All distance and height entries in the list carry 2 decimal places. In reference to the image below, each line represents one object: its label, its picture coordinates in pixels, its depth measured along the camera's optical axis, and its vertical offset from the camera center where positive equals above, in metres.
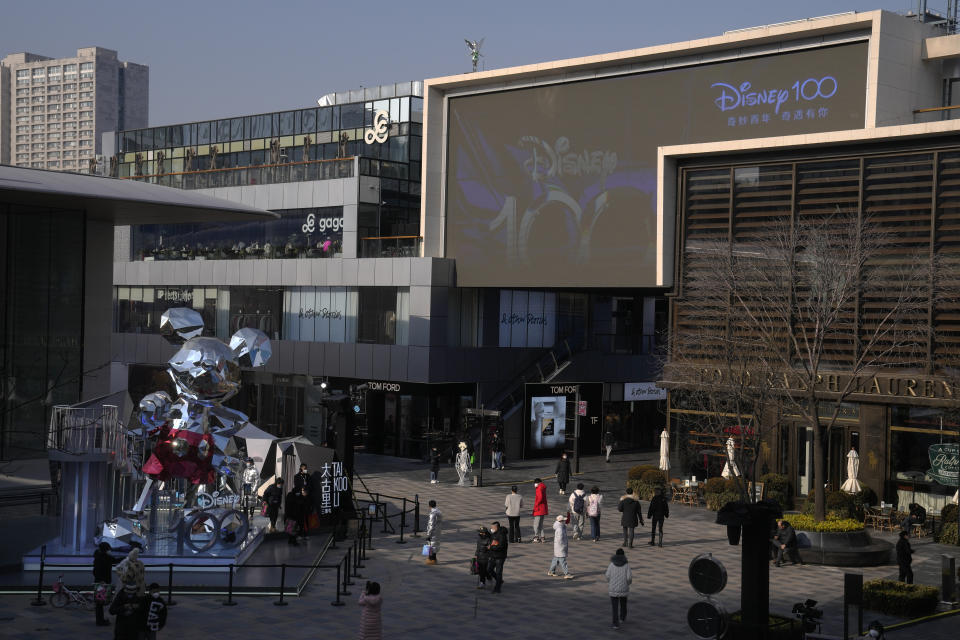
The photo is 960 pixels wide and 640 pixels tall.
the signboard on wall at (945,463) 30.03 -3.54
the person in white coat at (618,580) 20.19 -4.63
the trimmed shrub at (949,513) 29.38 -4.77
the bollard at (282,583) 21.00 -5.09
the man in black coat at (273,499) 27.05 -4.48
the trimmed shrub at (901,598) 21.73 -5.24
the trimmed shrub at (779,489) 33.41 -4.84
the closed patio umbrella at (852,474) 32.03 -4.16
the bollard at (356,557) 24.19 -5.28
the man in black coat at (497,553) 22.81 -4.76
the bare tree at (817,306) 30.92 +0.68
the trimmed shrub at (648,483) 35.72 -5.09
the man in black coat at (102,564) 19.84 -4.50
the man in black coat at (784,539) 26.42 -4.99
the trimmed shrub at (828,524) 27.12 -4.81
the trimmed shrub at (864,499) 31.58 -4.80
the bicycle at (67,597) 20.17 -5.20
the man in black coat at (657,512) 28.33 -4.74
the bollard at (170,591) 20.27 -5.11
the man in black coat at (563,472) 36.53 -4.88
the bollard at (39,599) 20.47 -5.34
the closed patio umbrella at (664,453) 36.66 -4.18
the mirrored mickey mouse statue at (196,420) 23.61 -2.28
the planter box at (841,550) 26.78 -5.32
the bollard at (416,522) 28.95 -5.27
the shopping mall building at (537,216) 33.28 +3.99
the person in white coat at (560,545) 23.95 -4.79
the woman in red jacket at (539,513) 28.67 -4.88
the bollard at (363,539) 25.66 -5.15
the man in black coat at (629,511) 27.41 -4.61
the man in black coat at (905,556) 23.81 -4.82
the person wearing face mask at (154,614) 16.55 -4.49
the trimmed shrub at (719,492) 33.42 -4.98
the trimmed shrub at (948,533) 29.00 -5.24
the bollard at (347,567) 22.31 -5.05
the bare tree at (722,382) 31.47 -1.61
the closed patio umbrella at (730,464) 32.82 -4.10
